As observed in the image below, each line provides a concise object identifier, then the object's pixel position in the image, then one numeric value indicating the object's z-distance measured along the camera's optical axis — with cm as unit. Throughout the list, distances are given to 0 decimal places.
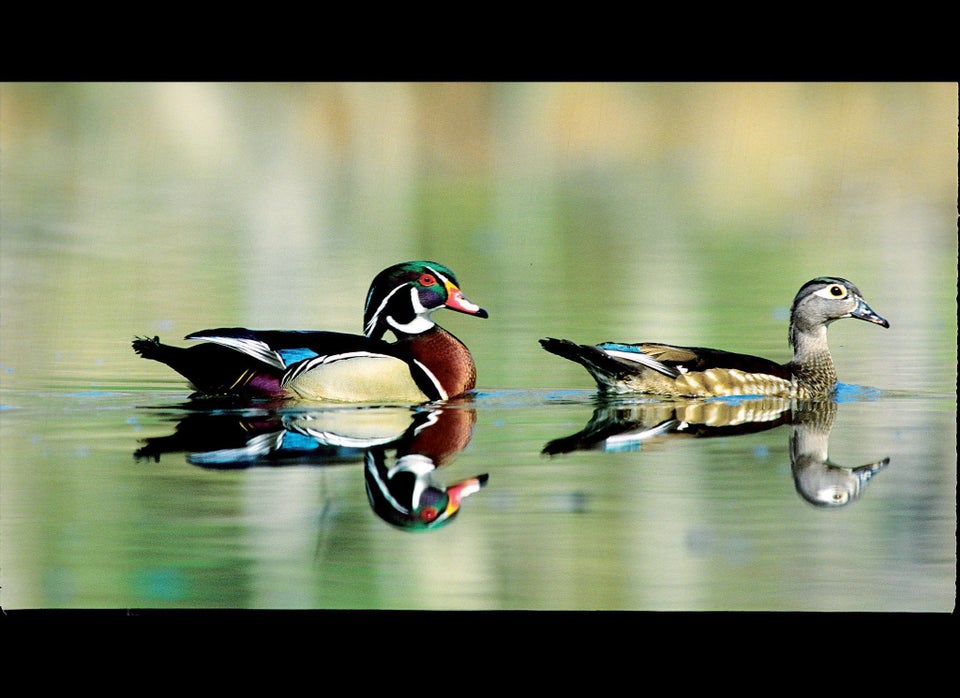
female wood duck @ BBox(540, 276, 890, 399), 1734
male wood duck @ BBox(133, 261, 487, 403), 1694
